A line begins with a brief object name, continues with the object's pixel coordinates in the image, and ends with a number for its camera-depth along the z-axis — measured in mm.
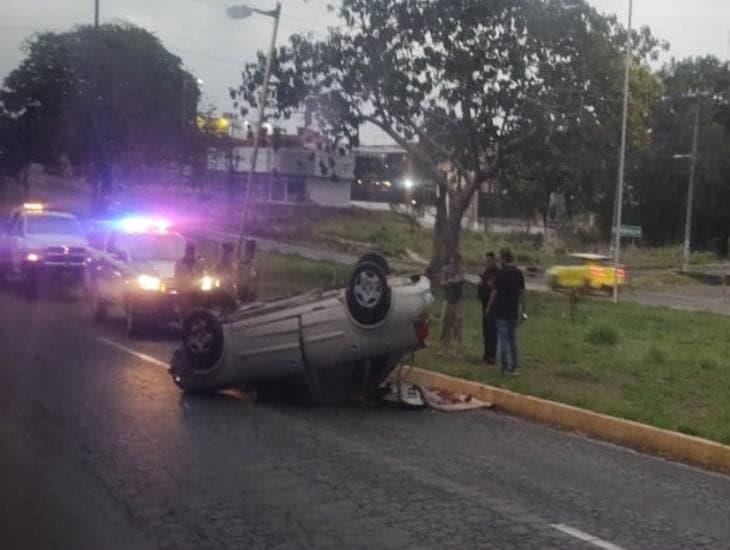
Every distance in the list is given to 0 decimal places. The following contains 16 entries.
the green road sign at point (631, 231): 45281
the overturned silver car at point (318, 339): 11000
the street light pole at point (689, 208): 54044
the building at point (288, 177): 56219
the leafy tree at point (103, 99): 36688
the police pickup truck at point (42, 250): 23906
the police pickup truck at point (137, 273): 17172
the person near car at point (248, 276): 19016
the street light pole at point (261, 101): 21588
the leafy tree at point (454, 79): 25859
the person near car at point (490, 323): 14812
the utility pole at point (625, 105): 25891
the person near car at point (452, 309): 15383
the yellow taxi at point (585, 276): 38812
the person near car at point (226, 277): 13898
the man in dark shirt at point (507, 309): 13867
